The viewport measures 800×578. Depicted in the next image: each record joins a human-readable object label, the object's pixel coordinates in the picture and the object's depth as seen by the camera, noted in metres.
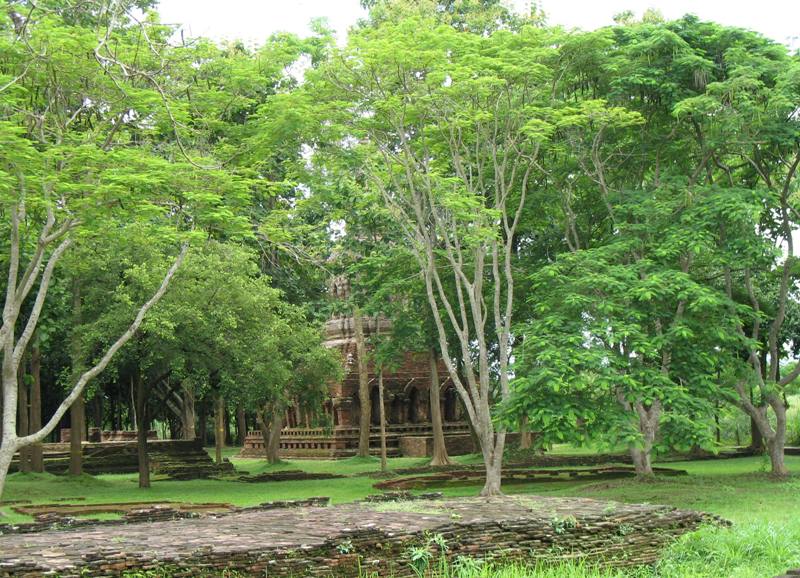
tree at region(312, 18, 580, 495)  17.25
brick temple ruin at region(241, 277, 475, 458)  37.44
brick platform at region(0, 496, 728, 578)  9.24
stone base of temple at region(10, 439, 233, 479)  32.62
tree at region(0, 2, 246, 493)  13.84
